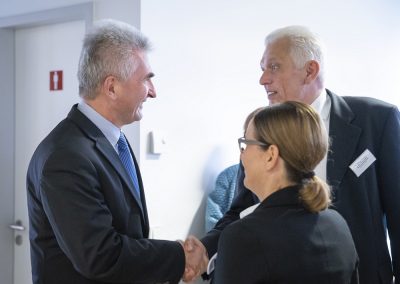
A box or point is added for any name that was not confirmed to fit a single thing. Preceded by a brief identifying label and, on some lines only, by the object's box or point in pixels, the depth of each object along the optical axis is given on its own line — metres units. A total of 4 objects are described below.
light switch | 2.57
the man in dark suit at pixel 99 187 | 1.40
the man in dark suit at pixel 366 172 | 1.74
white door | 2.80
